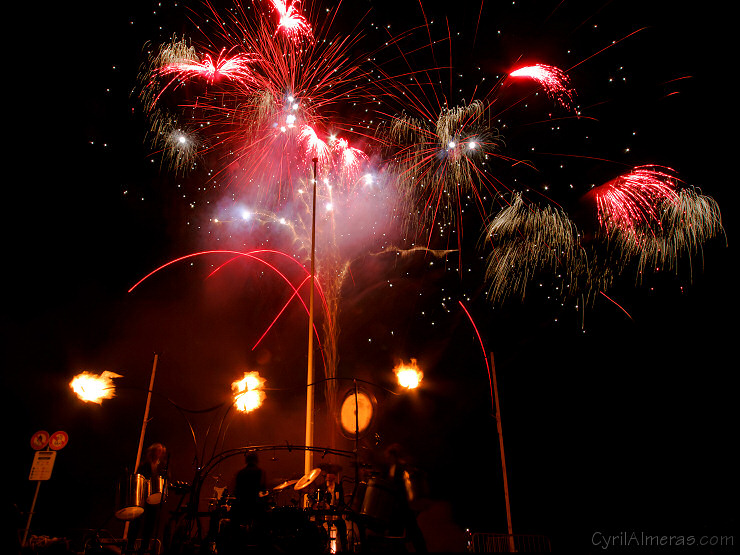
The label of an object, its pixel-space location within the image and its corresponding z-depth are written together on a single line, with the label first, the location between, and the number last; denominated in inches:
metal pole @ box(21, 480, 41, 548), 467.5
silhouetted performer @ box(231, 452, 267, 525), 296.8
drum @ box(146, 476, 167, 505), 370.6
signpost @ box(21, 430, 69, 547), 507.8
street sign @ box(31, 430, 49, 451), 521.7
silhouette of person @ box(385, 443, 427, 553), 296.0
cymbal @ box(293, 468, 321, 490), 330.6
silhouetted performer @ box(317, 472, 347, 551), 288.4
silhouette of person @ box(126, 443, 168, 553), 374.0
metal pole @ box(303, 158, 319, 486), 471.8
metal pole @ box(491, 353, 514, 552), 499.8
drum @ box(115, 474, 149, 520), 339.3
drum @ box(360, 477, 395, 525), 300.4
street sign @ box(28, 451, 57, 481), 506.3
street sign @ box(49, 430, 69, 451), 523.2
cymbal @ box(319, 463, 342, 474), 430.7
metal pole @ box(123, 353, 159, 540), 648.4
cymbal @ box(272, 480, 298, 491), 348.5
